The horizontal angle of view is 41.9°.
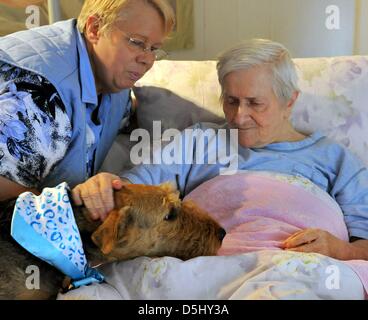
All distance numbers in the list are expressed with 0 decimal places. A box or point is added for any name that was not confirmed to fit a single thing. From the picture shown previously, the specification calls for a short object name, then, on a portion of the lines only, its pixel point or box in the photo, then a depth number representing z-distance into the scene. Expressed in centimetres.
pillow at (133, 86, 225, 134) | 197
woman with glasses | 139
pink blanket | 147
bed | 119
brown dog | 122
